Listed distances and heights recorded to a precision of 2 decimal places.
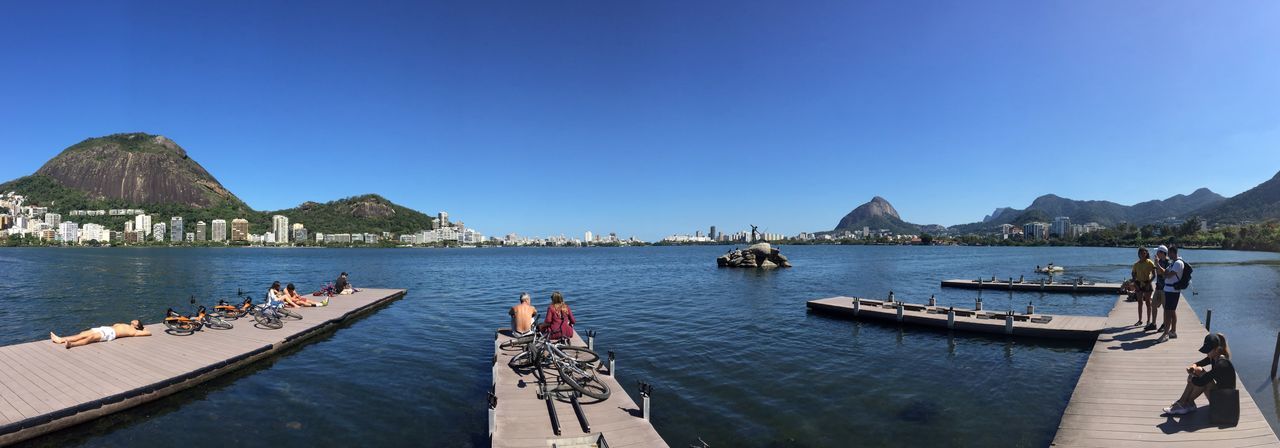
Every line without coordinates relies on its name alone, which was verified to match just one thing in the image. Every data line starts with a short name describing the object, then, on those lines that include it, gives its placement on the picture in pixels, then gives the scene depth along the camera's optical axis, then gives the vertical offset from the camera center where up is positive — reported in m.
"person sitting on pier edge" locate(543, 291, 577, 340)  14.75 -2.41
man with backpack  13.67 -1.33
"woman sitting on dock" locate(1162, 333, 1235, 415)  8.55 -2.57
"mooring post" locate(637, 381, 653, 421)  9.67 -3.09
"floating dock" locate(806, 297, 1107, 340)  21.50 -4.10
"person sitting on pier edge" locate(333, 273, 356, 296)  33.90 -2.84
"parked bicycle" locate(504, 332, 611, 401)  11.43 -3.22
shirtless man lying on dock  16.05 -2.90
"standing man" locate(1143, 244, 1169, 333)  14.93 -1.41
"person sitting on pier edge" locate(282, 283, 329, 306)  26.32 -2.87
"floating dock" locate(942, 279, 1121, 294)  41.34 -4.63
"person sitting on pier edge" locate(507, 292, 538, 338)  16.44 -2.54
